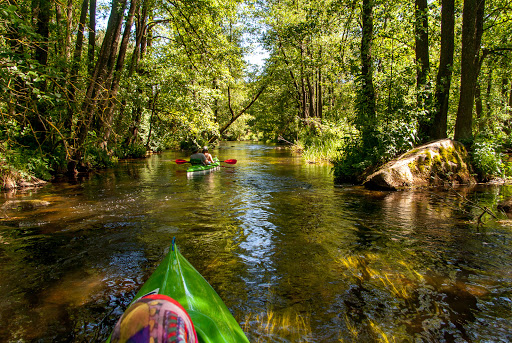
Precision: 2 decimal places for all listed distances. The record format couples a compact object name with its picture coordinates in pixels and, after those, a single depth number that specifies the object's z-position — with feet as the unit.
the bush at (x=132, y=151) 58.51
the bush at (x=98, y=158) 41.28
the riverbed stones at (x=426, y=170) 27.14
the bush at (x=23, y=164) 27.52
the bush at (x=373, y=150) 29.45
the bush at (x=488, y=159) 28.35
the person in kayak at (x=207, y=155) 44.44
